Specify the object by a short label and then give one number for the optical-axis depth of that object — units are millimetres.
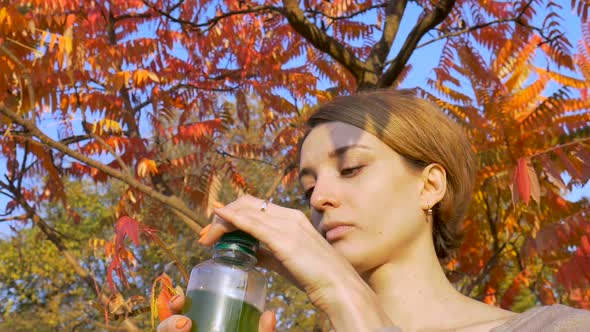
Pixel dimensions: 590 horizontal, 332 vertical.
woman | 1680
